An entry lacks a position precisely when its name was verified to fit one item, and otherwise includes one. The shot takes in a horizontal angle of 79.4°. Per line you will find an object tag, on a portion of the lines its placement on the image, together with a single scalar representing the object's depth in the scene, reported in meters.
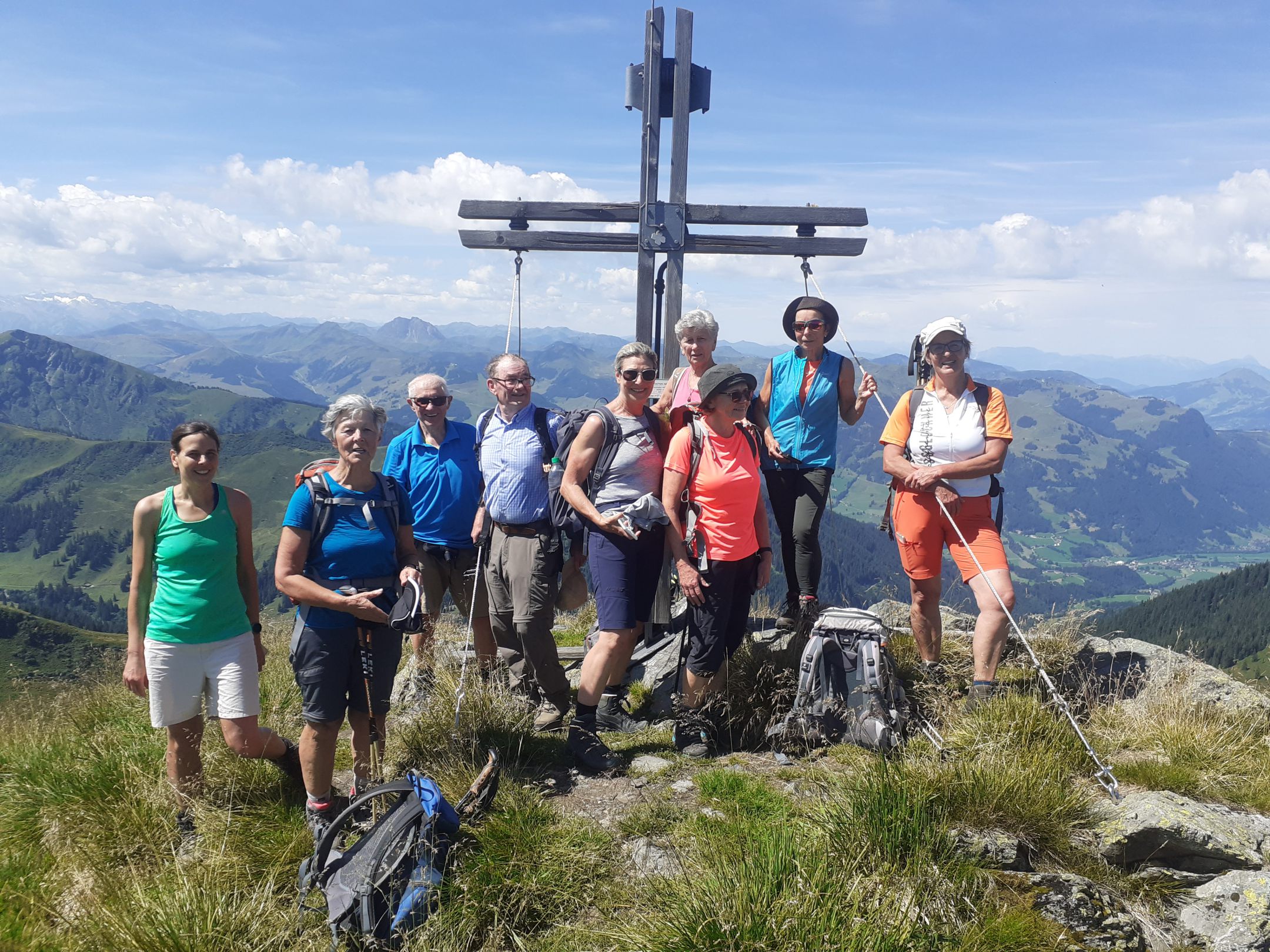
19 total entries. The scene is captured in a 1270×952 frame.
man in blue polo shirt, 6.07
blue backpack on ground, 3.54
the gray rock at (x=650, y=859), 4.00
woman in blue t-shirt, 4.36
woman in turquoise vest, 6.35
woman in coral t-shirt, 5.16
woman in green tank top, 4.52
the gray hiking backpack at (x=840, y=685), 5.40
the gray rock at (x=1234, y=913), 3.81
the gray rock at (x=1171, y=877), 4.18
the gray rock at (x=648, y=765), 5.31
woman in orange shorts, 5.37
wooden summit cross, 7.37
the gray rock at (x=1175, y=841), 4.19
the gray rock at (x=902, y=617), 8.16
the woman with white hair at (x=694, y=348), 5.80
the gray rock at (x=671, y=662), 6.48
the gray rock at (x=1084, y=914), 3.69
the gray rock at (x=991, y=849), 3.90
